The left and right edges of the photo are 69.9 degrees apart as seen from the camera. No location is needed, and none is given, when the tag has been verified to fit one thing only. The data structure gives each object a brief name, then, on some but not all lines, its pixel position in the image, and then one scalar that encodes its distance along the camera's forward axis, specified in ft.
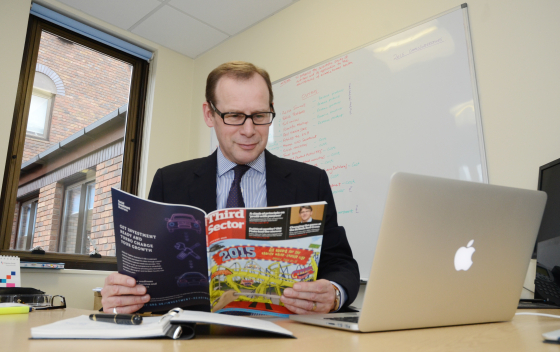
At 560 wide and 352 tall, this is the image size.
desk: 1.67
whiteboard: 6.42
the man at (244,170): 4.56
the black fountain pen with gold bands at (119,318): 2.02
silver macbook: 2.05
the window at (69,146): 9.02
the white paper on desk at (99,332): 1.79
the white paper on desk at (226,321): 1.79
